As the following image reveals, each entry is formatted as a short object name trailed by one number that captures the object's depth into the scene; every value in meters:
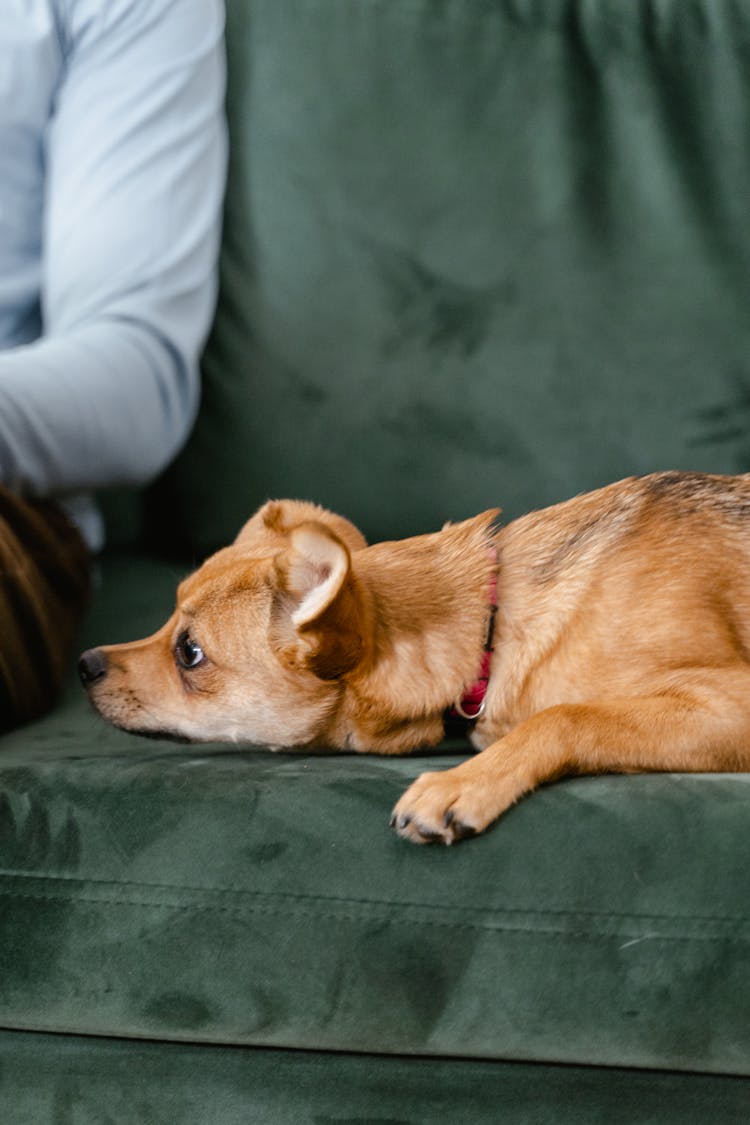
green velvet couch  1.79
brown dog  1.49
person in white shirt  1.78
